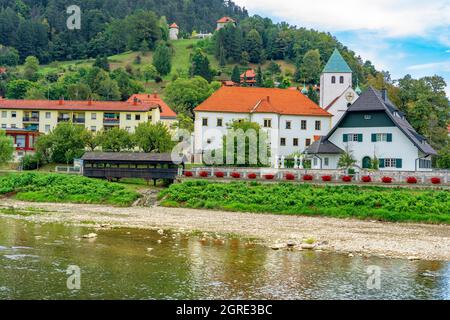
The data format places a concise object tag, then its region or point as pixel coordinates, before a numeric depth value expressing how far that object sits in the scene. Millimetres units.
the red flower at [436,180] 47906
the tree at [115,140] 68375
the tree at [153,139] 66375
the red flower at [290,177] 51469
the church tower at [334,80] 89188
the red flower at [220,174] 53150
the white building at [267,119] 72688
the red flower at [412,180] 48344
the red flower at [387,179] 49219
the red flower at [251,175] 52156
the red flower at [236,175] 52562
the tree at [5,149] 61688
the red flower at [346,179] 49875
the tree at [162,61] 169750
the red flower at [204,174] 53438
